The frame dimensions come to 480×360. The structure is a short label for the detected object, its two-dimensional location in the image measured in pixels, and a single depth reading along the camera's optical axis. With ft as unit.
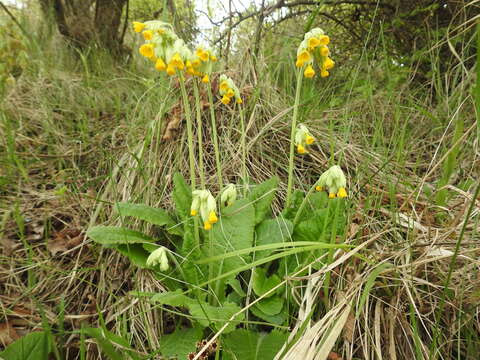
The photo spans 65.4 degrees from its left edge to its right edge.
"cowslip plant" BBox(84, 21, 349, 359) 1.09
